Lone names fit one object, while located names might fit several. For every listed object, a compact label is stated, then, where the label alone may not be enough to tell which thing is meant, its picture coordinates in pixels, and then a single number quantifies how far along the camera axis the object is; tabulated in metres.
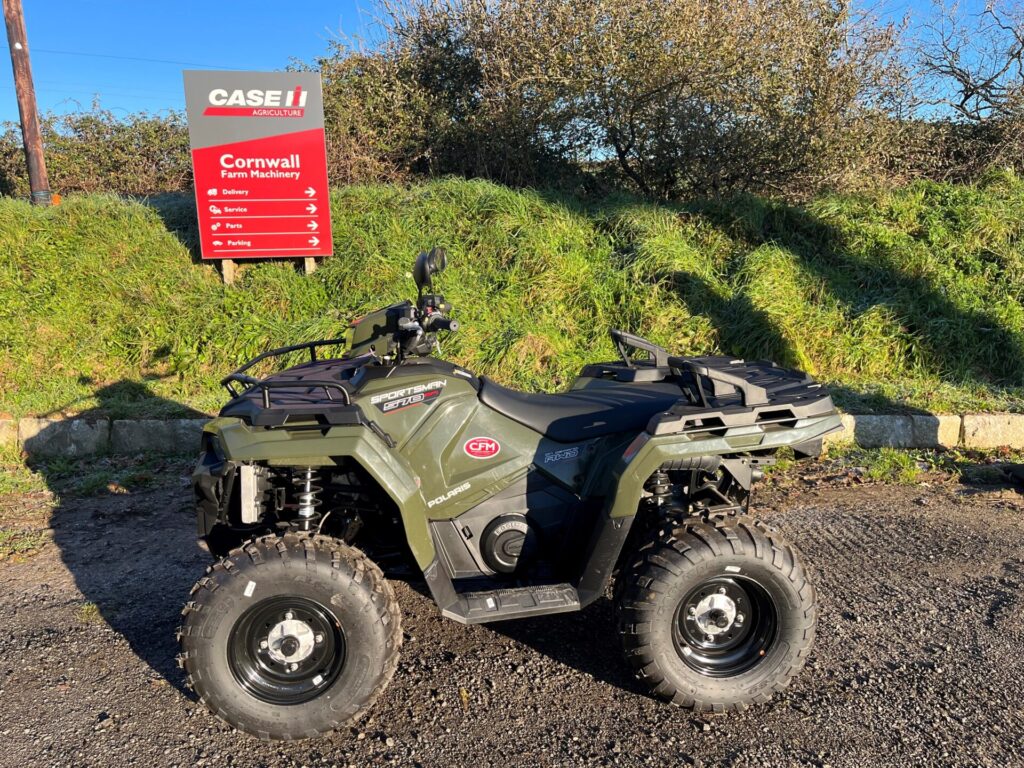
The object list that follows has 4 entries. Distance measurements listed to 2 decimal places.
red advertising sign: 7.84
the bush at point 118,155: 11.52
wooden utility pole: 9.69
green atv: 2.73
